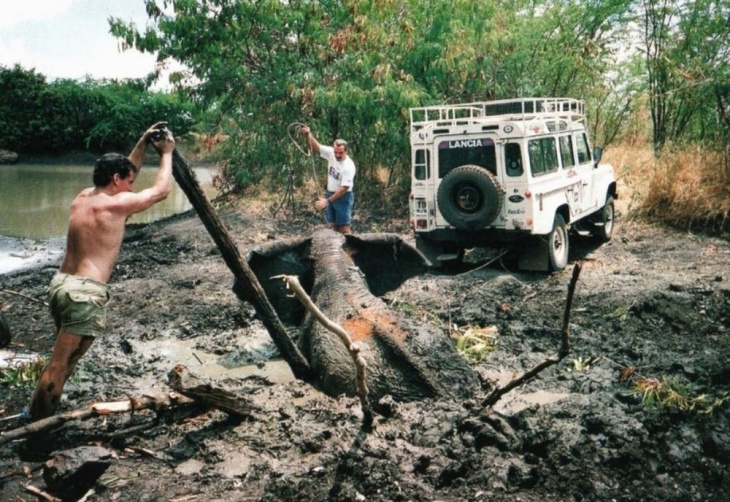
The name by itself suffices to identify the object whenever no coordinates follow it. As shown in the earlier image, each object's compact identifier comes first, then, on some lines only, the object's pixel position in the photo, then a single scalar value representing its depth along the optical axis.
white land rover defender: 8.92
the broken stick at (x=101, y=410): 3.86
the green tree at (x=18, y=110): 35.78
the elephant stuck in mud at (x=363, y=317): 4.88
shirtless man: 4.25
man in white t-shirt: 9.40
